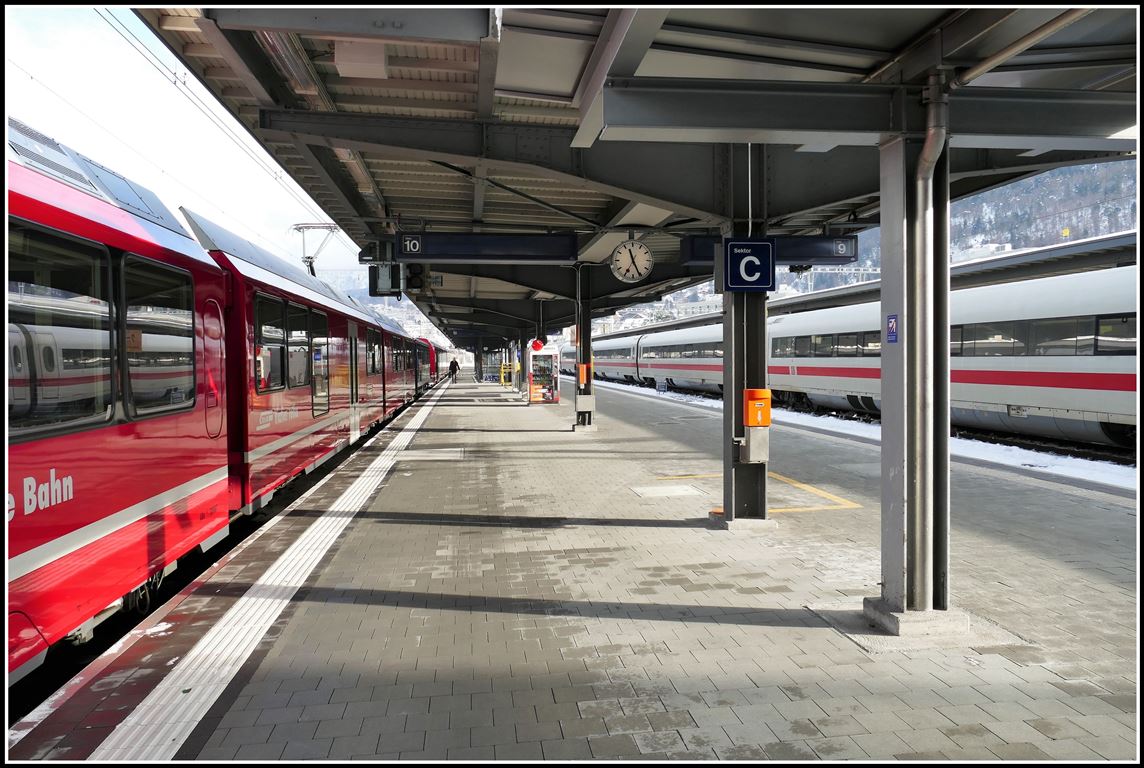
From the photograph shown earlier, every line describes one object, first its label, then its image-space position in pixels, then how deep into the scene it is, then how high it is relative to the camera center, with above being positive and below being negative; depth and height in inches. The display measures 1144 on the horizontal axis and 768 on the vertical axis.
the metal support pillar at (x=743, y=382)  289.4 -7.1
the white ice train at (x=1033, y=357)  434.3 +3.1
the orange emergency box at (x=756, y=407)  282.0 -17.2
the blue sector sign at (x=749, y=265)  281.0 +40.7
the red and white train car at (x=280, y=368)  264.4 +1.9
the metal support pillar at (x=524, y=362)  1334.8 +11.1
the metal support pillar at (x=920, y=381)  175.5 -4.6
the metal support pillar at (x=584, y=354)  679.1 +13.7
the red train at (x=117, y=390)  135.4 -4.5
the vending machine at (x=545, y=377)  1110.4 -14.7
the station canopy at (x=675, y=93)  164.6 +82.2
